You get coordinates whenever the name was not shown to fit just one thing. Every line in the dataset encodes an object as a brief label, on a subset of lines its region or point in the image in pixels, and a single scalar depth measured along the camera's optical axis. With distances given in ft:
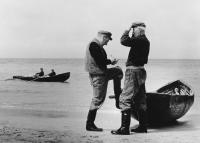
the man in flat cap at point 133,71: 31.78
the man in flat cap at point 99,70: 32.38
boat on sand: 36.63
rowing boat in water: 163.98
